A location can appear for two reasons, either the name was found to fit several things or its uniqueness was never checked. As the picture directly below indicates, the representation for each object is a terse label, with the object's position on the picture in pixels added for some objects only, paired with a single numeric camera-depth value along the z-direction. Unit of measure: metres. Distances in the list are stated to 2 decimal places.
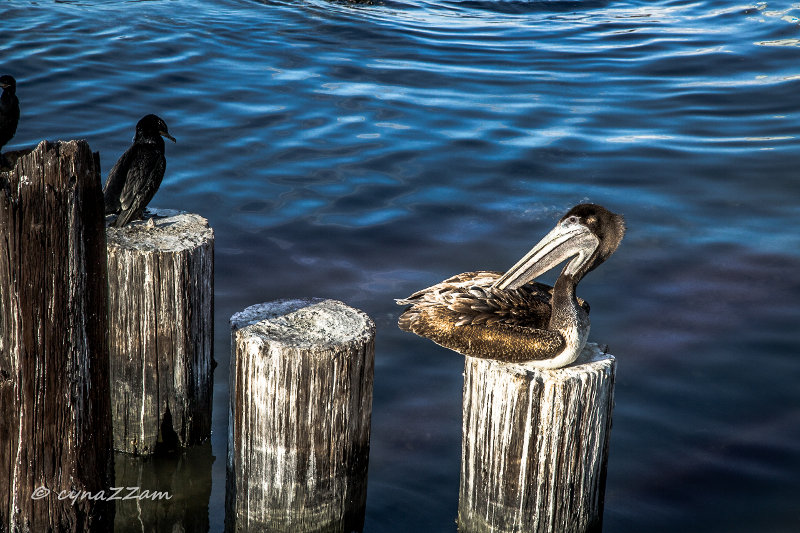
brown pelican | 8.75
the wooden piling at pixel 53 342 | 7.56
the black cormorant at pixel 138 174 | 10.97
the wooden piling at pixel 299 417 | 8.53
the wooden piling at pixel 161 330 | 9.85
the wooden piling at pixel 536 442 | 8.33
